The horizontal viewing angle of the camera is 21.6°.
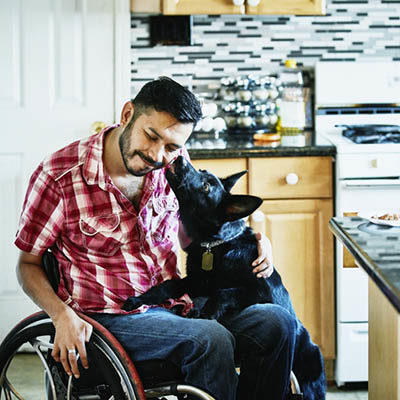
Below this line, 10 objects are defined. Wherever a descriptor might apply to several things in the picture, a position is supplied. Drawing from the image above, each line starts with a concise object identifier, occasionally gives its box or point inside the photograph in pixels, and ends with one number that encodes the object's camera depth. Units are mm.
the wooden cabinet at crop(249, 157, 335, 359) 3959
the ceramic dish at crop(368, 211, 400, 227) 2626
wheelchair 2613
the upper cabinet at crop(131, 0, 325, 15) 4111
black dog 2934
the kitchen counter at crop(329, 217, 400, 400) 2172
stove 3882
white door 4201
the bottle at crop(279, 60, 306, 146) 4452
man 2707
